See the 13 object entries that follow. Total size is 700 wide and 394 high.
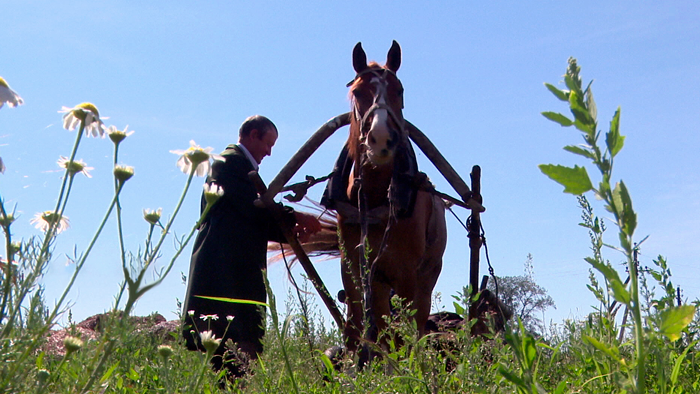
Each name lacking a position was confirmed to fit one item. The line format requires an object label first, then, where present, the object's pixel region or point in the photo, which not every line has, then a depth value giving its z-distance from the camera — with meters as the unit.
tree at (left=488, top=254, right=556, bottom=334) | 17.58
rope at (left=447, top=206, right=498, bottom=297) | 4.97
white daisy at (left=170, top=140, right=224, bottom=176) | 1.38
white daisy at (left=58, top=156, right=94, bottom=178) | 1.35
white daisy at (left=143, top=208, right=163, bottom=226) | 1.36
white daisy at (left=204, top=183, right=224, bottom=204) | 1.29
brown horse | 4.66
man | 4.95
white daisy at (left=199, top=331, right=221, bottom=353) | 1.24
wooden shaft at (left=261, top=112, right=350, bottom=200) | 5.07
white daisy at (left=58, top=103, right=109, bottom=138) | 1.44
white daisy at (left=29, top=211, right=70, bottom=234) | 1.54
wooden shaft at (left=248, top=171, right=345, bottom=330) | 4.97
